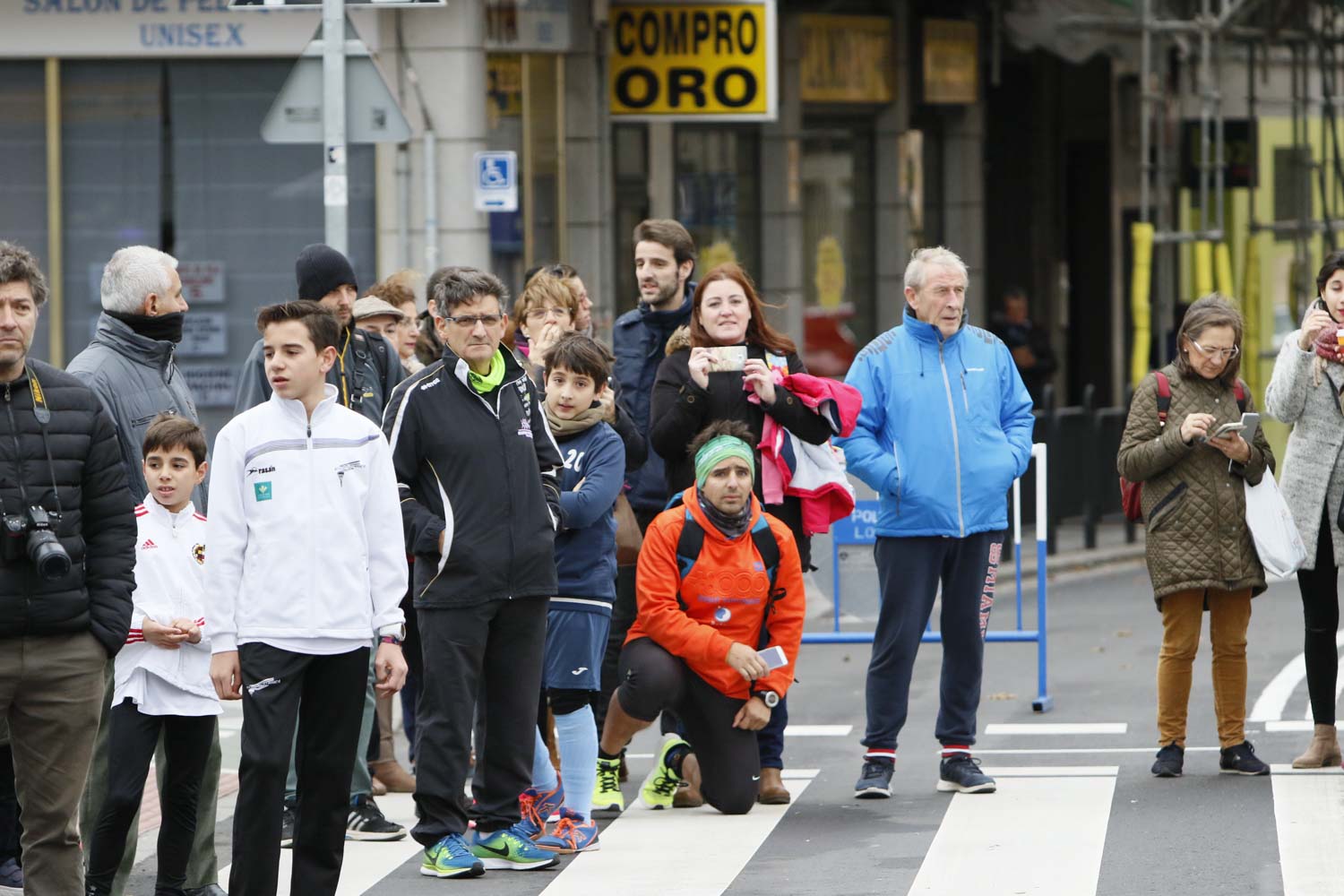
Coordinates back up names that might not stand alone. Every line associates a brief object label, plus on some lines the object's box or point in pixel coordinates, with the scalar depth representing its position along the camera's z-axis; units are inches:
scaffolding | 1654.8
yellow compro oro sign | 1397.6
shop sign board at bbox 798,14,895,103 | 1704.0
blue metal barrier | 861.2
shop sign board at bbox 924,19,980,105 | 1802.4
